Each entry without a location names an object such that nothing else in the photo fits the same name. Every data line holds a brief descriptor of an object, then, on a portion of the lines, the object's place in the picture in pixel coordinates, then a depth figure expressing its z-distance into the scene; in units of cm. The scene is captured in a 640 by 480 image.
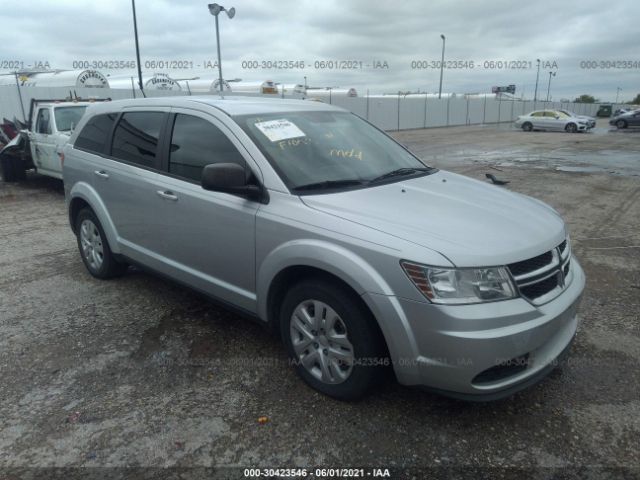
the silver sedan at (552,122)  3216
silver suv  252
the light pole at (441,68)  4472
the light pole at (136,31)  2008
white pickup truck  980
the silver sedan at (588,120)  3270
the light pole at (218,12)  1689
